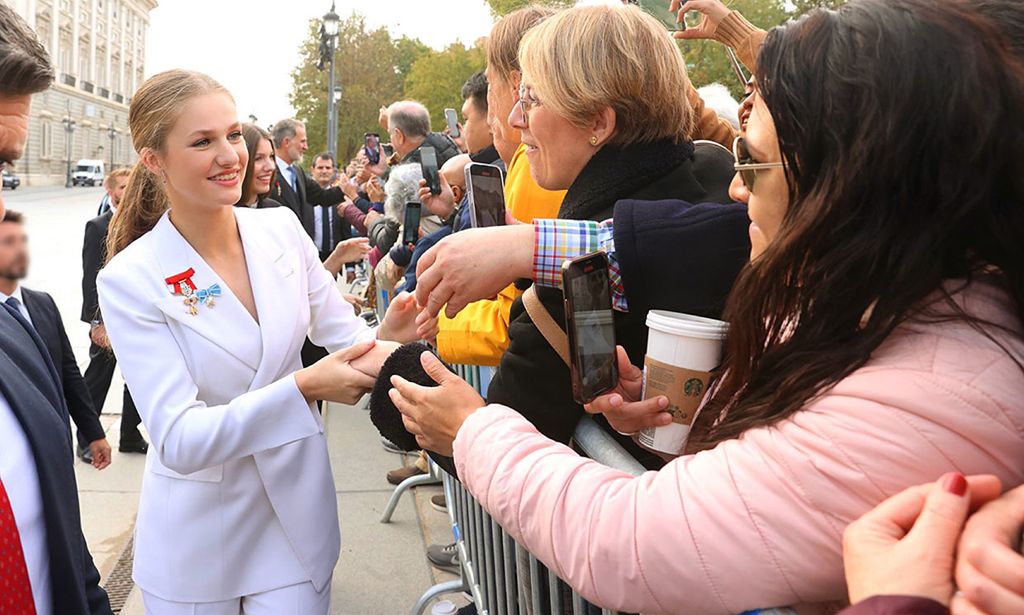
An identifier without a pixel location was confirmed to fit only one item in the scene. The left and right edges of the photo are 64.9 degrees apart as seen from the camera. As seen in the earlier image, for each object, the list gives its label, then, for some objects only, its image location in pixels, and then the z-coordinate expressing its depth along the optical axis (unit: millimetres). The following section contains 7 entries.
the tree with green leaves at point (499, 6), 23775
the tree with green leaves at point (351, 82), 37344
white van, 58281
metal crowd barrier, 1573
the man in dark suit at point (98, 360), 5871
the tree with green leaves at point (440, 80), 35500
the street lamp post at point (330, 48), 21484
